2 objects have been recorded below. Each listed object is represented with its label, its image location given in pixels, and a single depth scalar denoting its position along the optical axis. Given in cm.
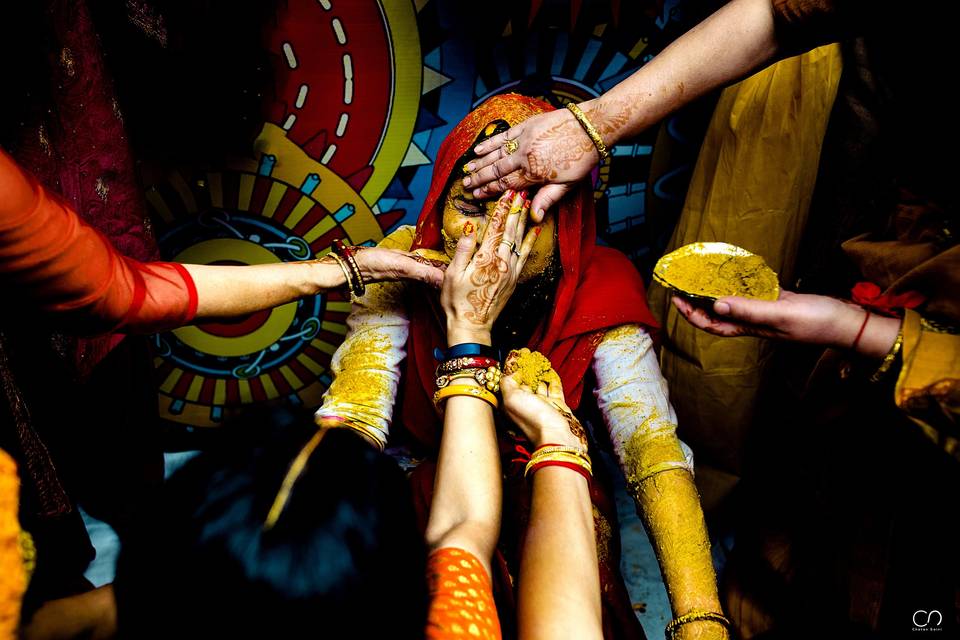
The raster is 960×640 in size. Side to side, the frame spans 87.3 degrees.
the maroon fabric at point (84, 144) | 140
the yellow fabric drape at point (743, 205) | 171
